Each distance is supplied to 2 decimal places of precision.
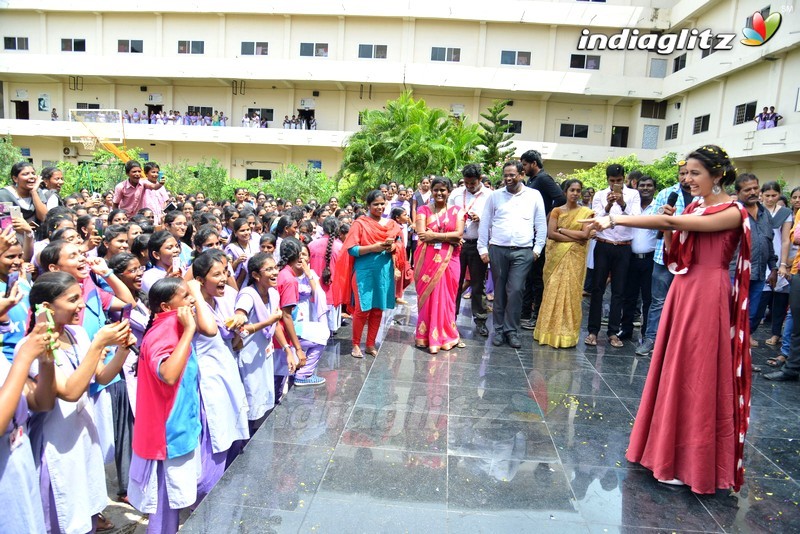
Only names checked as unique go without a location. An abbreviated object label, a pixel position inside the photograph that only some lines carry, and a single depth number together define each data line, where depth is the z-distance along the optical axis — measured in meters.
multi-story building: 26.58
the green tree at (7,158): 18.38
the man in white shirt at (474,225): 5.93
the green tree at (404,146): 16.25
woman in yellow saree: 5.55
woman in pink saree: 5.41
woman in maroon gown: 3.01
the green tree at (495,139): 23.05
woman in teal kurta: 5.07
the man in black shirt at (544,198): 5.86
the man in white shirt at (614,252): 5.61
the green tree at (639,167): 18.48
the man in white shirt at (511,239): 5.47
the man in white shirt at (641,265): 5.75
